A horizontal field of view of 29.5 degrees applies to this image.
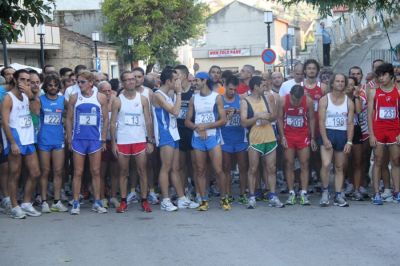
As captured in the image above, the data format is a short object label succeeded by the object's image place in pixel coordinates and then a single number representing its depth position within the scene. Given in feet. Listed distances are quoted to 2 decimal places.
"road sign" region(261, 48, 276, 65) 89.20
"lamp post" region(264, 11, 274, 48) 104.37
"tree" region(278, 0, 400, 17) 45.37
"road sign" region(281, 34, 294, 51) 103.09
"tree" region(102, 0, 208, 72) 161.07
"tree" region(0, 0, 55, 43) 32.58
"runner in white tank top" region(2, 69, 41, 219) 35.70
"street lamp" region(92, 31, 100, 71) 134.27
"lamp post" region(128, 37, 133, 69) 155.03
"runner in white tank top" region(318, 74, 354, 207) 37.96
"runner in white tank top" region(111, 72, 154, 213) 37.35
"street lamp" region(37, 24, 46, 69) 110.47
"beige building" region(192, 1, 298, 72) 263.49
